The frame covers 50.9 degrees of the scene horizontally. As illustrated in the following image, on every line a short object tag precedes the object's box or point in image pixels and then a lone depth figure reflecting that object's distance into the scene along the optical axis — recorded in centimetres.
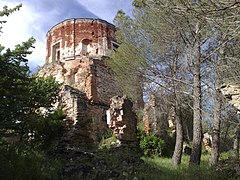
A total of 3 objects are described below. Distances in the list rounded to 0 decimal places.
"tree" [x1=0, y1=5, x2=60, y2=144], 506
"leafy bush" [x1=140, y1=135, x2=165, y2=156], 917
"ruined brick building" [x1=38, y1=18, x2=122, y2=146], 1055
